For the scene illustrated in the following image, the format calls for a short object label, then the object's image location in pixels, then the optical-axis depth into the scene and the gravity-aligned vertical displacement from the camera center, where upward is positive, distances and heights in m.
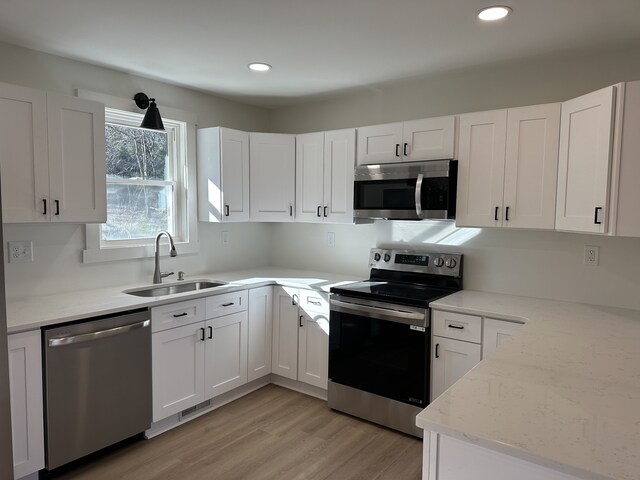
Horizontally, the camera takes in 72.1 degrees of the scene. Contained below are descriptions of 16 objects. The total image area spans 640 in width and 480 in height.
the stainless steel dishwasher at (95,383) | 2.25 -0.96
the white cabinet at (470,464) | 1.10 -0.65
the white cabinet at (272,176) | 3.66 +0.30
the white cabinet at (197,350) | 2.76 -0.95
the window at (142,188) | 3.13 +0.17
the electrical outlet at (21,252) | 2.60 -0.27
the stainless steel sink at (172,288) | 3.10 -0.59
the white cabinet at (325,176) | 3.37 +0.29
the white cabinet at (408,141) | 2.90 +0.51
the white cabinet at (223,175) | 3.49 +0.29
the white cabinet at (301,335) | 3.28 -0.95
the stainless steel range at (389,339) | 2.76 -0.83
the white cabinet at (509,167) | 2.55 +0.30
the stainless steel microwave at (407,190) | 2.86 +0.16
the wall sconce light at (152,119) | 3.02 +0.63
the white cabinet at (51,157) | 2.27 +0.28
